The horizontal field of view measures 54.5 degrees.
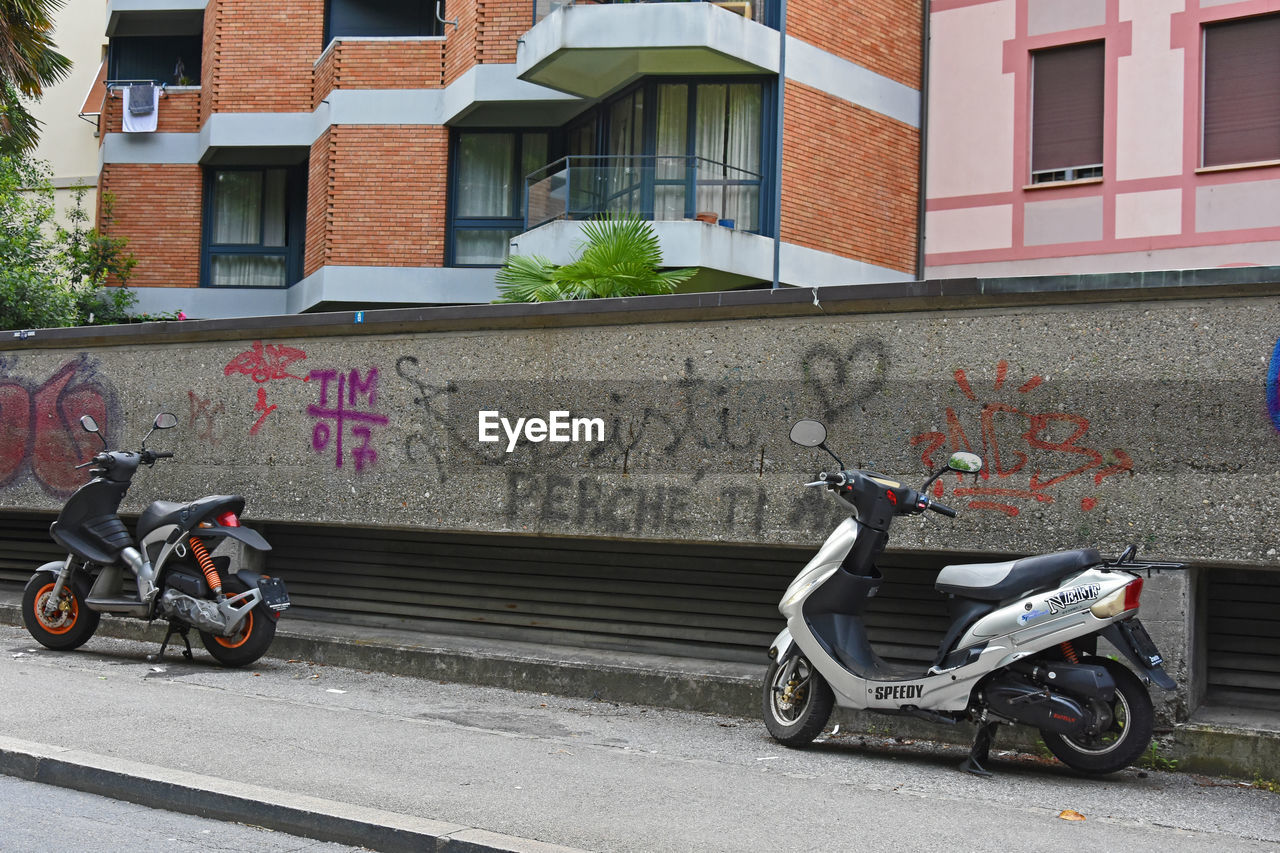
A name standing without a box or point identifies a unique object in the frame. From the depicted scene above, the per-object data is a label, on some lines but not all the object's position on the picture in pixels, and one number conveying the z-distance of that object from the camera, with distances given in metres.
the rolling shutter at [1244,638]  6.37
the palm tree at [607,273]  12.42
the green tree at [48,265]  16.92
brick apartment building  17.02
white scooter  5.55
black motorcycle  8.42
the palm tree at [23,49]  15.65
